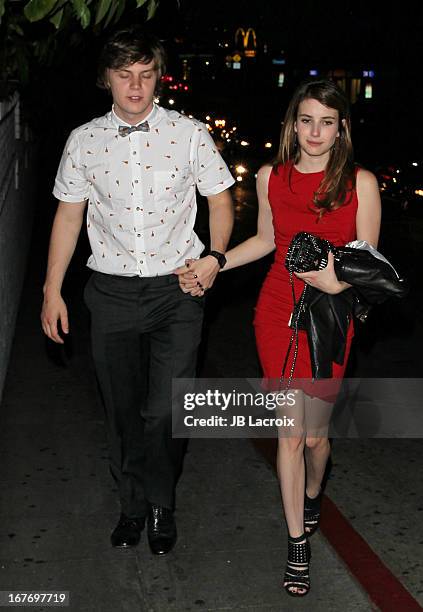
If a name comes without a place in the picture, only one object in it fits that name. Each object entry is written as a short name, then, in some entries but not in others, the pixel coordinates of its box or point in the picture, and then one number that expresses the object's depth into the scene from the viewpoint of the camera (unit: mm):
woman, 4402
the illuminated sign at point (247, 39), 96562
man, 4508
